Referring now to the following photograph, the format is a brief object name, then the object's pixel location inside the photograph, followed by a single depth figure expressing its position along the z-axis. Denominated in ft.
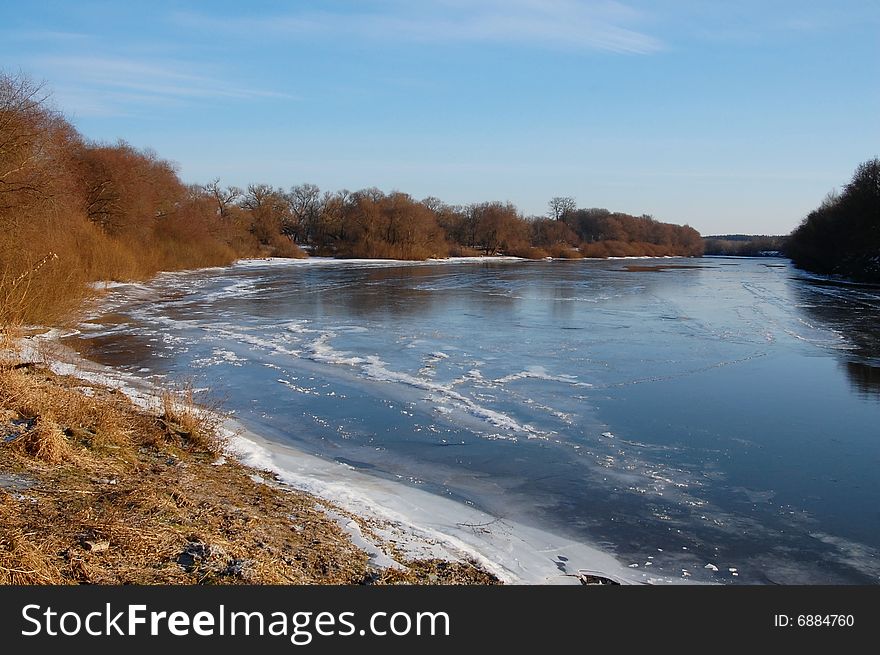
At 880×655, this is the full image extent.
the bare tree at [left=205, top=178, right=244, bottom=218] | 281.33
